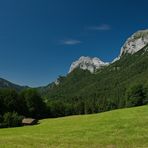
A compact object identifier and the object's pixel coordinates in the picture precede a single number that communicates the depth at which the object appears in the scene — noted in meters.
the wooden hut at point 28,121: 49.27
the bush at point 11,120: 47.98
